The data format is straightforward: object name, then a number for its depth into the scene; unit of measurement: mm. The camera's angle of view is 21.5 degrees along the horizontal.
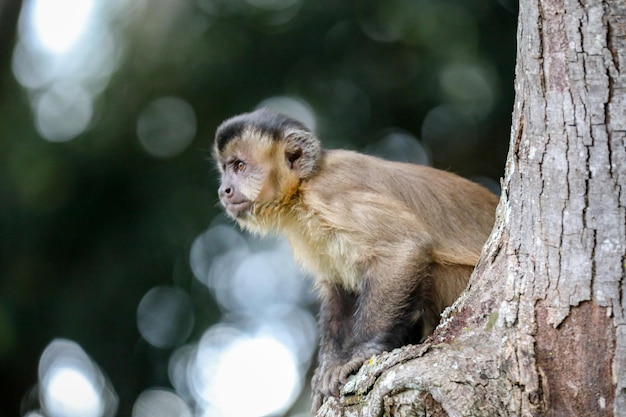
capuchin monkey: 13227
